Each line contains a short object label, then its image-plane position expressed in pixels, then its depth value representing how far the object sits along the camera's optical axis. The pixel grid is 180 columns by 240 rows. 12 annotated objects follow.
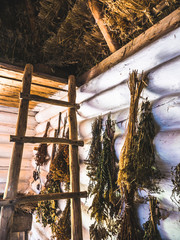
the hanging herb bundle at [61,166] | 2.80
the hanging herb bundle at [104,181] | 1.92
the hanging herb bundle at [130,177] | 1.58
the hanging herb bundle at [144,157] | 1.52
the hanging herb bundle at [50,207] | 3.08
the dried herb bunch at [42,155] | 4.10
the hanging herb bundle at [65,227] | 2.59
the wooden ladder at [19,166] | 1.82
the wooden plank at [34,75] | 2.58
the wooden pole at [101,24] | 2.35
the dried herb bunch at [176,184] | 1.33
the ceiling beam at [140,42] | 1.63
